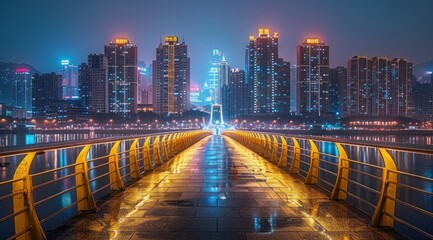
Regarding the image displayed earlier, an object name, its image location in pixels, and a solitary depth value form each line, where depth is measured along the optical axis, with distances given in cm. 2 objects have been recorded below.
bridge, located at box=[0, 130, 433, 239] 586
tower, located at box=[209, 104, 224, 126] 16269
